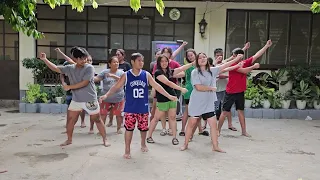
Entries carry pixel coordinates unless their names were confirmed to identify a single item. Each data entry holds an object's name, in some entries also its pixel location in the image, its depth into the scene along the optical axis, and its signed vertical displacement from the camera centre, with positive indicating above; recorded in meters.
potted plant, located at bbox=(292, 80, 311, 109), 8.70 -0.42
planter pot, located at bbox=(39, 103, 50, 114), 8.71 -0.85
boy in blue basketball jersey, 4.84 -0.29
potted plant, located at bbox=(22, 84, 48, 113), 8.77 -0.64
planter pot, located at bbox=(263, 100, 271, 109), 8.70 -0.66
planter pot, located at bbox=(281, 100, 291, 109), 8.73 -0.64
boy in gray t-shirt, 5.22 -0.18
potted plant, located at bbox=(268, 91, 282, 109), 8.70 -0.56
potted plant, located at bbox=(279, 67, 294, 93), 9.14 -0.09
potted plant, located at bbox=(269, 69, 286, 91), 9.20 +0.01
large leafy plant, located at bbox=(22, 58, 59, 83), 9.25 +0.18
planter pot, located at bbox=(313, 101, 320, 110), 8.71 -0.65
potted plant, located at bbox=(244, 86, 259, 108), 8.70 -0.45
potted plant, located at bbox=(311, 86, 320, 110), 8.69 -0.44
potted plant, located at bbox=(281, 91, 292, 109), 8.73 -0.57
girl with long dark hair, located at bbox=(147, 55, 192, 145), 5.55 -0.41
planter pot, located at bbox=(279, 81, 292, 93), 9.24 -0.26
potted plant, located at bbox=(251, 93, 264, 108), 8.70 -0.57
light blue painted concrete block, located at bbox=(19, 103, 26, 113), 8.81 -0.86
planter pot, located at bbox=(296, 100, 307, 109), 8.69 -0.64
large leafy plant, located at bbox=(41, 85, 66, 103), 8.93 -0.49
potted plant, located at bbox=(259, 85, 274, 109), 8.70 -0.46
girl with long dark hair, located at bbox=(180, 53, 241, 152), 5.18 -0.28
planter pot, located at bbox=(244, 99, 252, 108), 8.70 -0.64
